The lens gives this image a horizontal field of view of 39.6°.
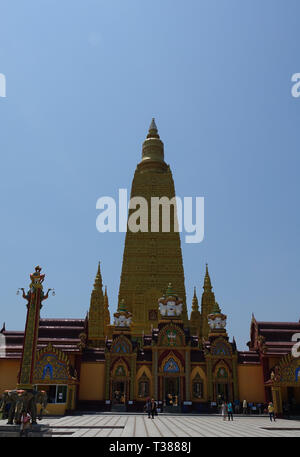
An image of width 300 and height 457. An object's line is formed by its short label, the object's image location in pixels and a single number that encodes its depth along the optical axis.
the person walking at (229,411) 30.77
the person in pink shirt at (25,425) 18.17
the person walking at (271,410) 31.17
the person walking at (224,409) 30.66
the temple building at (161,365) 34.75
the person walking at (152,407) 31.83
